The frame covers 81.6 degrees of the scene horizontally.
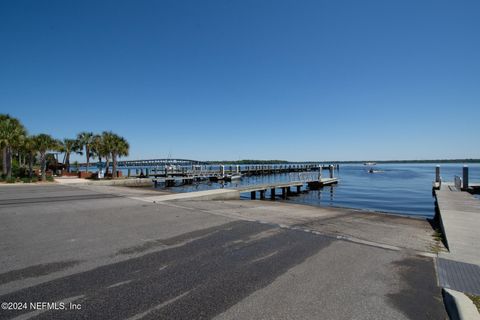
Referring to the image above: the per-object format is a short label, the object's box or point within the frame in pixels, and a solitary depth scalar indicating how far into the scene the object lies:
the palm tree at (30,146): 32.56
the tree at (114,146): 39.38
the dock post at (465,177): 24.11
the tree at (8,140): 31.17
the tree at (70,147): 47.50
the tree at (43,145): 32.66
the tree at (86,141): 43.50
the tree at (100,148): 39.56
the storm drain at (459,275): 4.50
